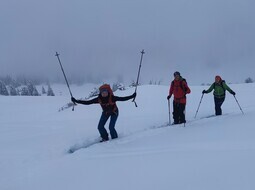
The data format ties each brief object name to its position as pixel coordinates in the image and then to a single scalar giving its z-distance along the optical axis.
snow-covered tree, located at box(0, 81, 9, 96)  97.75
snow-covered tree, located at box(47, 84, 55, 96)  115.11
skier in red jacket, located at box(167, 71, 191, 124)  13.00
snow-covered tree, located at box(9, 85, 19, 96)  106.81
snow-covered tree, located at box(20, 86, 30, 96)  108.22
